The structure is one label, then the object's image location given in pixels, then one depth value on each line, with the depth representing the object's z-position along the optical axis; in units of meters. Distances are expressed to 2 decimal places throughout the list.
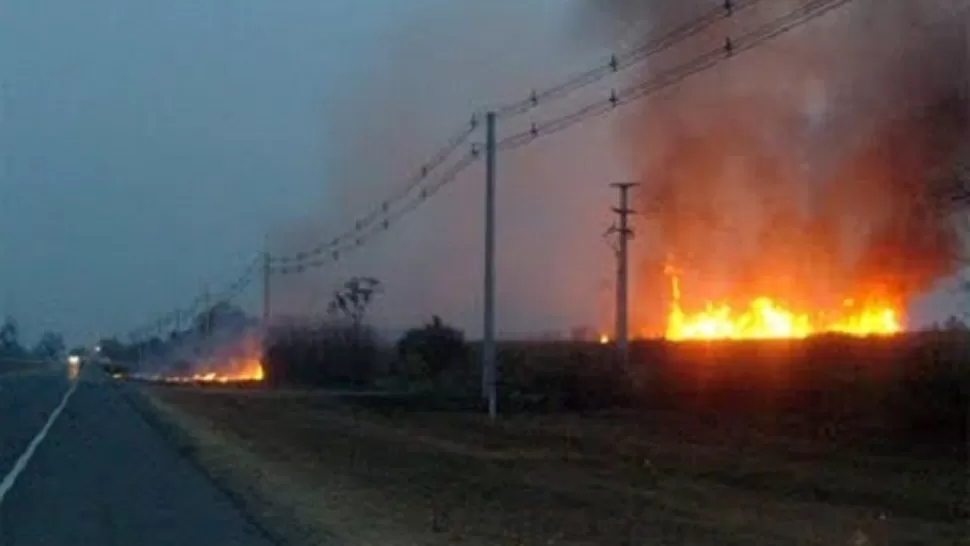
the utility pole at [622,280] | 73.00
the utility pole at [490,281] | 59.81
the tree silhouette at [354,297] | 151.38
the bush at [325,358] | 116.12
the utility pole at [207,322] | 178.68
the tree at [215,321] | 171.29
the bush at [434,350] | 99.88
